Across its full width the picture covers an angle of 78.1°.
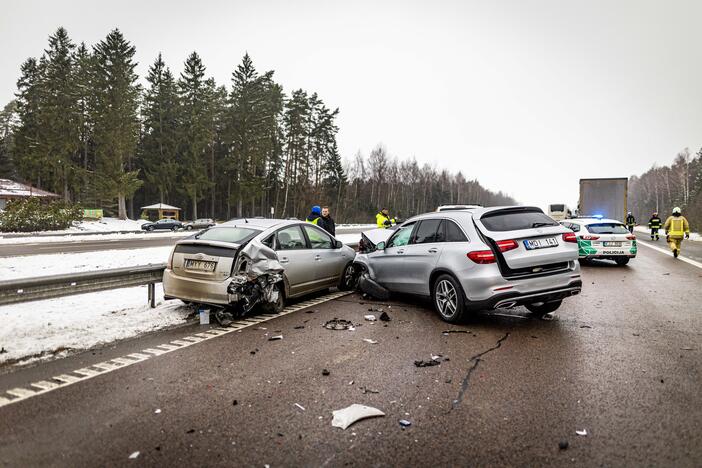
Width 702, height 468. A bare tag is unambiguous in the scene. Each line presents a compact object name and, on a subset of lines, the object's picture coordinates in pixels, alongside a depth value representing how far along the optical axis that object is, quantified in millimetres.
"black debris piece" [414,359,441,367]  4730
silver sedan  6711
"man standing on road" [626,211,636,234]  28272
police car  14008
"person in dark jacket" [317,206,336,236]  12530
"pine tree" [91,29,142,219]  47031
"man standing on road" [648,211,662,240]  26688
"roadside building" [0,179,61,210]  41844
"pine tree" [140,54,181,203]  56750
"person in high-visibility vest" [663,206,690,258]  16188
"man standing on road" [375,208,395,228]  15906
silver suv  6160
